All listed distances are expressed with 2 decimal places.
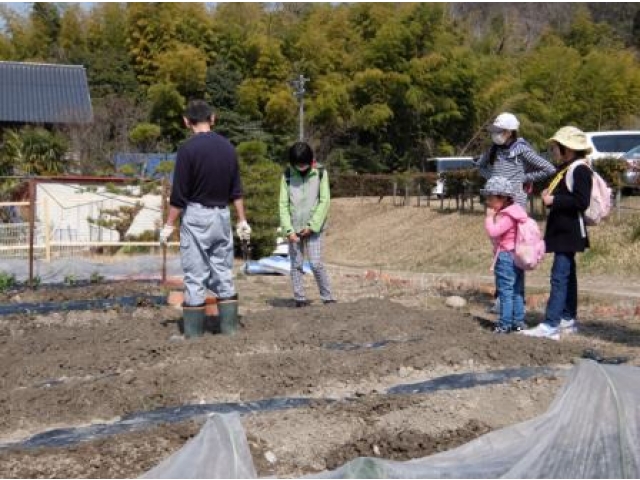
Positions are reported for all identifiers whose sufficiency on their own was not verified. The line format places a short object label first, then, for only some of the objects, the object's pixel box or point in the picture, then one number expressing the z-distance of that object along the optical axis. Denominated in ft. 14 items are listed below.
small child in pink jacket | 17.97
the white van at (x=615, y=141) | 60.39
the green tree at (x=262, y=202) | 48.44
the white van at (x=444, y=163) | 93.85
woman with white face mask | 19.10
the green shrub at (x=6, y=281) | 25.62
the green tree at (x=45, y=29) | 124.06
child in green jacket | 21.72
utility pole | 86.12
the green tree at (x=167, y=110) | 101.14
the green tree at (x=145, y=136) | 87.15
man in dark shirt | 17.54
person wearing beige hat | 17.42
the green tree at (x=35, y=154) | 72.83
